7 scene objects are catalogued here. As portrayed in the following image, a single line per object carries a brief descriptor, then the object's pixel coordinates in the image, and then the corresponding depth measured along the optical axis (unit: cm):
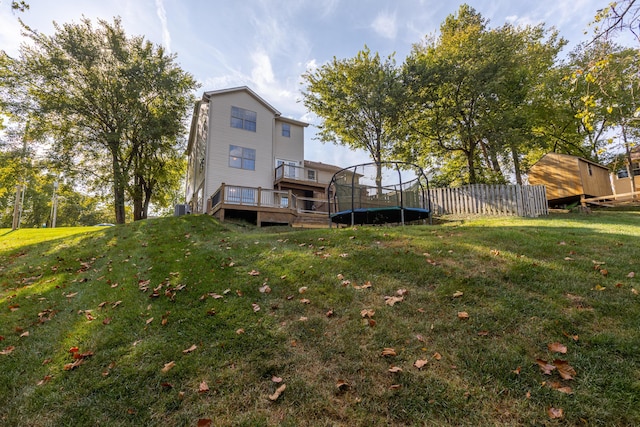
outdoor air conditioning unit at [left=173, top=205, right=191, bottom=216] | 1964
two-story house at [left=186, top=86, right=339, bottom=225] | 1850
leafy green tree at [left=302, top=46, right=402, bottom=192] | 1811
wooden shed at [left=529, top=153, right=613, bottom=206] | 1584
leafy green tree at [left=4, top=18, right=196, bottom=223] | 1911
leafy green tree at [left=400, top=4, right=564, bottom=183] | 1731
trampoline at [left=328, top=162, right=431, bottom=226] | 1061
